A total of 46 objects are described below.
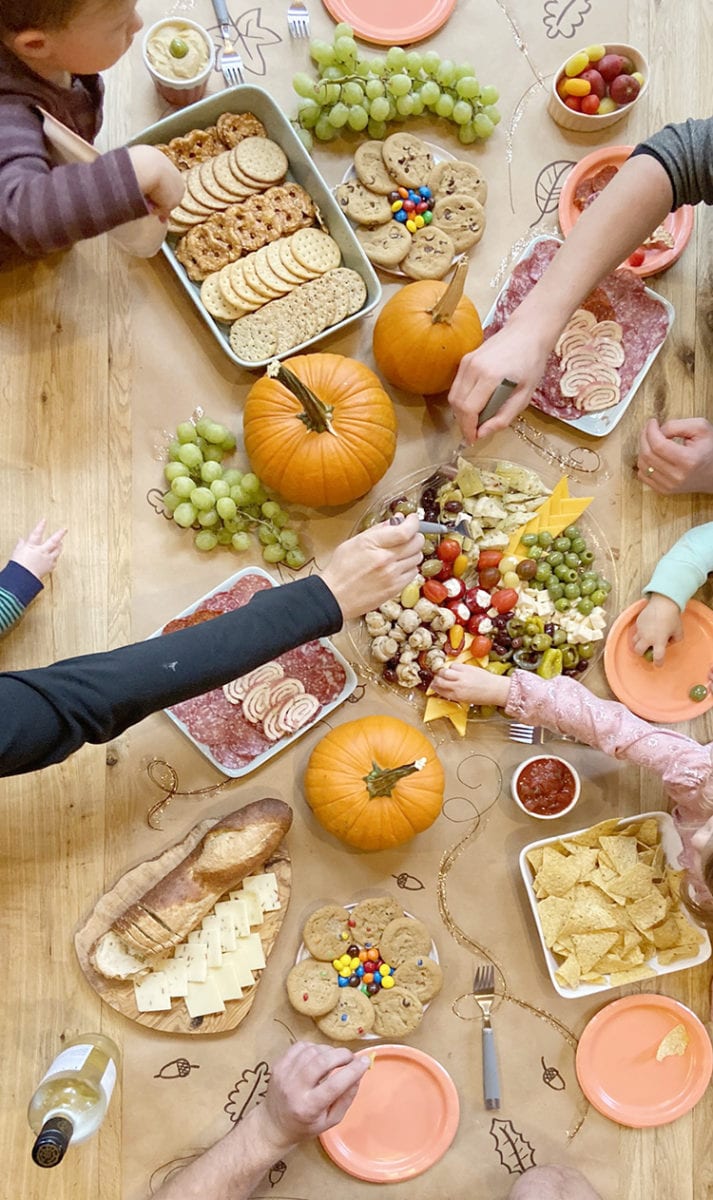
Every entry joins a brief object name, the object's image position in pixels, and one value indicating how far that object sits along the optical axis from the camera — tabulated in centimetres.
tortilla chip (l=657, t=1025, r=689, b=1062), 193
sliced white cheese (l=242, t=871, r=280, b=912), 193
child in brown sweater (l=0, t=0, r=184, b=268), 162
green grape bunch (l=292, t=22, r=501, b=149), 202
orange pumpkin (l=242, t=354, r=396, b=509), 186
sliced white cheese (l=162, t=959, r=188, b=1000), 188
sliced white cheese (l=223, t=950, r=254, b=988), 190
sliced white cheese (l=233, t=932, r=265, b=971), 190
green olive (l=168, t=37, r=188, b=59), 196
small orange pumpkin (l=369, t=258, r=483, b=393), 190
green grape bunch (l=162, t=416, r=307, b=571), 196
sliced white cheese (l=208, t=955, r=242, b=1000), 190
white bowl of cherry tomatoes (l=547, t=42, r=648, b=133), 206
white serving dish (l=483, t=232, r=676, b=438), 205
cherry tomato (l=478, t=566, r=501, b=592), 197
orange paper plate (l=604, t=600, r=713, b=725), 202
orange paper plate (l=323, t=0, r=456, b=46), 209
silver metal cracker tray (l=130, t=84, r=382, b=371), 196
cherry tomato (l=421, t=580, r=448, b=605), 195
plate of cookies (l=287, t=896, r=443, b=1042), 191
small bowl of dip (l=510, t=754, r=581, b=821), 198
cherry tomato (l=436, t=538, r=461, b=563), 195
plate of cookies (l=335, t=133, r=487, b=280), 204
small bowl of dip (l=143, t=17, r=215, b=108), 198
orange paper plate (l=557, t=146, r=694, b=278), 206
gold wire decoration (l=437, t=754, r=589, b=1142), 198
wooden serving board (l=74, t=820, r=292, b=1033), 189
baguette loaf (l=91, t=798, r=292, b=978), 184
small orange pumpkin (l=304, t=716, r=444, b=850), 185
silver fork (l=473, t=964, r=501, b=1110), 194
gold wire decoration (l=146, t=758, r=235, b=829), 198
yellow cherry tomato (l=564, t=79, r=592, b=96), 206
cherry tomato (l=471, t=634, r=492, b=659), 195
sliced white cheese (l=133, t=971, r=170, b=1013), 188
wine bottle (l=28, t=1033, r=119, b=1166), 177
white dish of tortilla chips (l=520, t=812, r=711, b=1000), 190
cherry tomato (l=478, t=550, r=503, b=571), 197
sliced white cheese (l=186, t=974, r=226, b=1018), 189
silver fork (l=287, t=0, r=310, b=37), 207
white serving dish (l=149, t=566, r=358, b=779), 194
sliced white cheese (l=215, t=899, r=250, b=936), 191
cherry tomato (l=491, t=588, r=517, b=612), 195
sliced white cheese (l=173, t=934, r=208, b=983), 188
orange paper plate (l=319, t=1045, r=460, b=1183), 192
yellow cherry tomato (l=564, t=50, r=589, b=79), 205
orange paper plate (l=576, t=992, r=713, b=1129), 196
